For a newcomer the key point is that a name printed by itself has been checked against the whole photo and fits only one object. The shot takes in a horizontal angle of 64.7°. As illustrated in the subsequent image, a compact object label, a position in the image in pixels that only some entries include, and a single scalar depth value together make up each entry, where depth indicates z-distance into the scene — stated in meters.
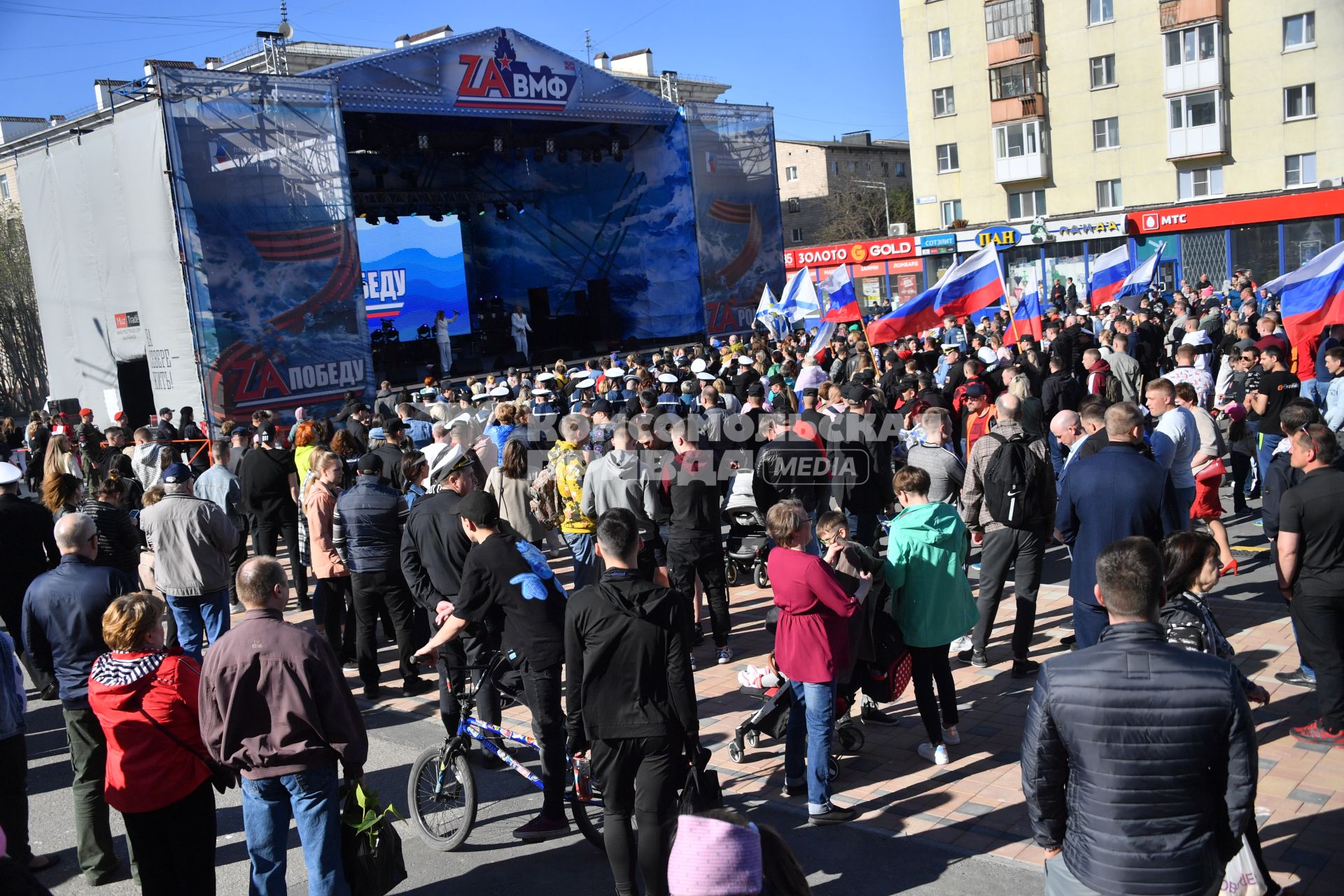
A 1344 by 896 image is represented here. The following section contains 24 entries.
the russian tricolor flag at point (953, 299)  13.59
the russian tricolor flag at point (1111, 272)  18.09
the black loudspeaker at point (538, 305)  29.62
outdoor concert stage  17.55
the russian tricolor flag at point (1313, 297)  10.88
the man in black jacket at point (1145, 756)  2.87
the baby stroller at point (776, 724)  5.70
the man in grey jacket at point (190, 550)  6.72
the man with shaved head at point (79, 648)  5.01
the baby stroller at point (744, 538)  8.98
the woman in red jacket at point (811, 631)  4.91
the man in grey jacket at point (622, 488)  7.35
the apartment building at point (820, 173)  60.31
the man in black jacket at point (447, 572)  5.41
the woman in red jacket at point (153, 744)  4.09
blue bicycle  5.11
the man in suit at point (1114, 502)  5.38
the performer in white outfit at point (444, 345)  26.03
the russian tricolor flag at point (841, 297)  16.89
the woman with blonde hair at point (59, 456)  10.40
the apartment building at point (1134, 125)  33.56
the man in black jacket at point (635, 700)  4.06
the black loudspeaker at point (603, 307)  28.98
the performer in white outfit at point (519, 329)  27.47
